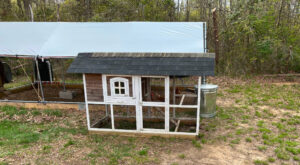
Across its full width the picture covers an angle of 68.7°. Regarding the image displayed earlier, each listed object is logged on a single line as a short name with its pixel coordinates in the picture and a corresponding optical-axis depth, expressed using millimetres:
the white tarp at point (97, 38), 7445
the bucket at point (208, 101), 6637
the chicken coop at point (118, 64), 5293
